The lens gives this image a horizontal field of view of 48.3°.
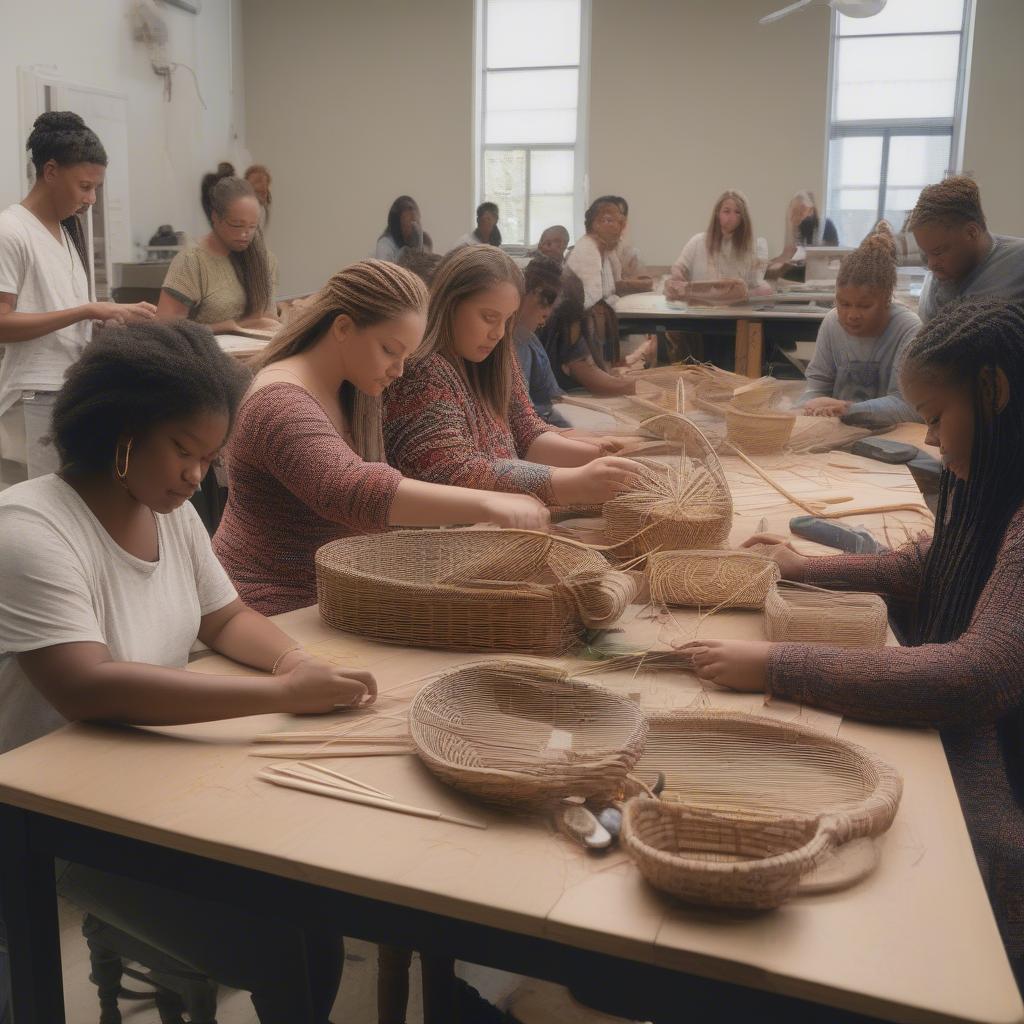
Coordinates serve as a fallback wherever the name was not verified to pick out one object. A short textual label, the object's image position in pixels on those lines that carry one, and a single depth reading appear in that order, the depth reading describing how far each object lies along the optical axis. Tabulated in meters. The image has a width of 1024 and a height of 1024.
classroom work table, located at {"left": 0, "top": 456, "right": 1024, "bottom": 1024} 0.95
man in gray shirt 3.27
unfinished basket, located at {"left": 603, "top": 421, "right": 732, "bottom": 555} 2.14
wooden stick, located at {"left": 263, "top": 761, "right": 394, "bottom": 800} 1.23
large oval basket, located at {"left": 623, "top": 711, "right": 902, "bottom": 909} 1.00
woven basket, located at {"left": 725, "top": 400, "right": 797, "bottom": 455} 3.24
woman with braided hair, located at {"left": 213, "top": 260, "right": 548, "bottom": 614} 1.91
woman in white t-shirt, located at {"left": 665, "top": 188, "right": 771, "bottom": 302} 7.47
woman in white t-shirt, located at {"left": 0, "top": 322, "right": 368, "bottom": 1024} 1.35
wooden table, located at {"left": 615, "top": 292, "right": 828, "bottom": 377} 6.22
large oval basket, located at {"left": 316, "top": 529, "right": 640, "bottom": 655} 1.66
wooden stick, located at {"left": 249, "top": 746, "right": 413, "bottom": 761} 1.32
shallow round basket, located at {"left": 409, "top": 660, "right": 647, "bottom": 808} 1.17
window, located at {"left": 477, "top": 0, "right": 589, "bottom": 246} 10.57
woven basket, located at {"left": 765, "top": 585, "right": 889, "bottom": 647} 1.67
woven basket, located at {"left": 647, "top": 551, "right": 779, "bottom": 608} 1.90
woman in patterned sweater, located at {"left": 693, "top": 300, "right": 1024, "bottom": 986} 1.41
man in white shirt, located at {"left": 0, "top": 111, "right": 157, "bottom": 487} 3.21
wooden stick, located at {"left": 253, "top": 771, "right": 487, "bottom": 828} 1.18
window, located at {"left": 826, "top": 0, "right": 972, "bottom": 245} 9.91
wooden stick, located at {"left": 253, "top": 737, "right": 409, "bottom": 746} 1.35
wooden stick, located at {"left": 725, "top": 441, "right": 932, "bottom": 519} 2.60
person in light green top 4.19
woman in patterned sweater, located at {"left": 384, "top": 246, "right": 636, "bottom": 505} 2.39
